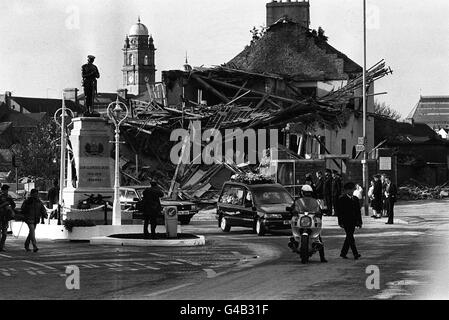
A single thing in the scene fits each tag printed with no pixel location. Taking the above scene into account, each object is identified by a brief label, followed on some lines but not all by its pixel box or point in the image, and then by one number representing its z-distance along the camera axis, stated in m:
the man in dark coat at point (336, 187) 38.56
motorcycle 21.53
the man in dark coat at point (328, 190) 40.12
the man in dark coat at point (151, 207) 28.39
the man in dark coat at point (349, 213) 22.05
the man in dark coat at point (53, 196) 36.84
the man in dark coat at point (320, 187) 40.59
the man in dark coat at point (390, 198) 36.31
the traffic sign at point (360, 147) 43.28
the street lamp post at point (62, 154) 35.84
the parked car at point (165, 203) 38.22
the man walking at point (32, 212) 26.12
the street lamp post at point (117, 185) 31.89
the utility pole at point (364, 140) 42.41
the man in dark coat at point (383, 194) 39.58
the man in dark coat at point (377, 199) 38.88
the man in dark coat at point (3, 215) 26.94
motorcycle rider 21.84
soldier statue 35.47
